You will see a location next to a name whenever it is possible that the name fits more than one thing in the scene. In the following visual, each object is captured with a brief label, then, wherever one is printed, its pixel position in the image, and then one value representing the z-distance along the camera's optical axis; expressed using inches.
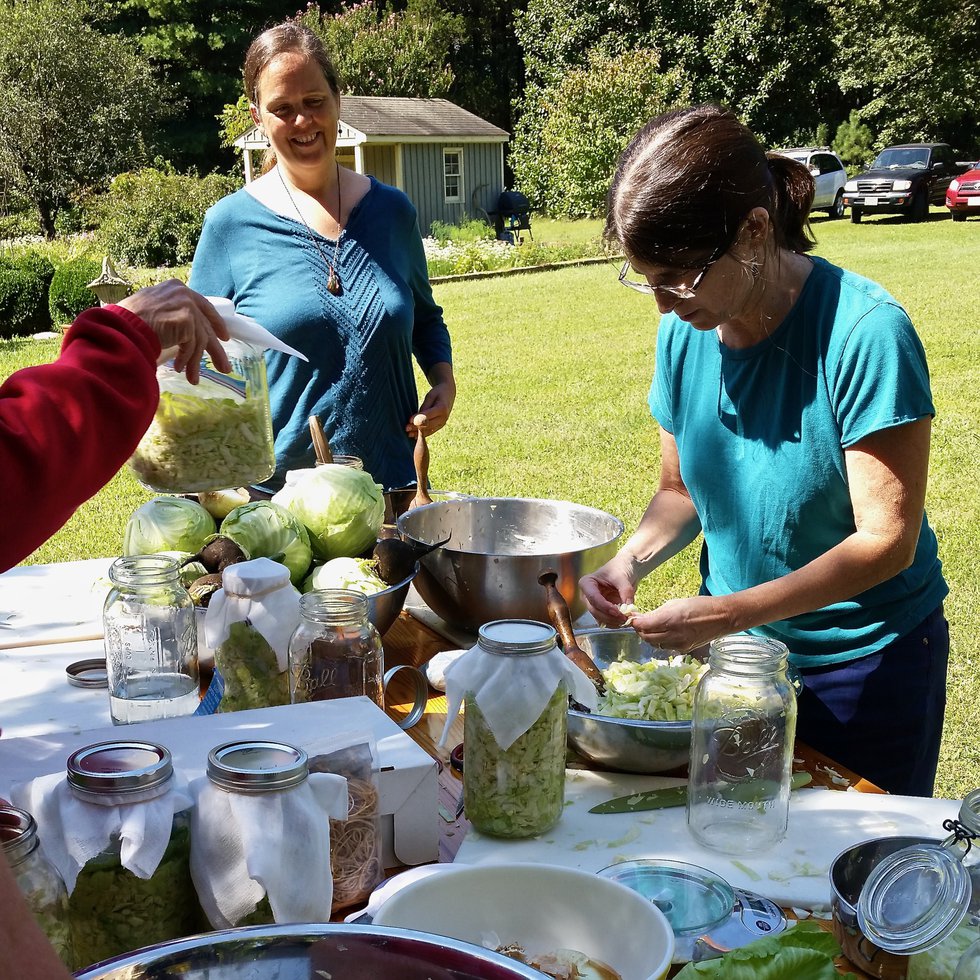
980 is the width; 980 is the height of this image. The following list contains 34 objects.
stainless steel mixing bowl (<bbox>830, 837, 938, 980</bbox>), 50.7
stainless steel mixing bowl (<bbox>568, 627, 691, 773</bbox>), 68.9
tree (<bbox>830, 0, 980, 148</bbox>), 1136.8
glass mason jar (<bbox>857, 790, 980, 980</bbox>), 45.5
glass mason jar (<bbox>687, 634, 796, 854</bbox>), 63.1
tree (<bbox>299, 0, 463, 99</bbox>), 1298.0
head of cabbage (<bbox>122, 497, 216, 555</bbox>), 94.5
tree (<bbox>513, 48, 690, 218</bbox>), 908.6
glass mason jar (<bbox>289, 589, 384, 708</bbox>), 69.9
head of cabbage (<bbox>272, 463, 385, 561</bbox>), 95.3
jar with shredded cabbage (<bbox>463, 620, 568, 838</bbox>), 62.8
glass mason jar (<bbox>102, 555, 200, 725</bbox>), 75.4
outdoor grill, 995.9
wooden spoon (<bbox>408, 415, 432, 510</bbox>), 111.7
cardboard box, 58.2
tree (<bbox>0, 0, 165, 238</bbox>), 984.3
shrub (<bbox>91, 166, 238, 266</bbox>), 820.6
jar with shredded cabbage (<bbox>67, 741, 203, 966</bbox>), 45.7
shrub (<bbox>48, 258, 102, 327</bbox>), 567.2
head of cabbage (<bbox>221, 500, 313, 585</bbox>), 90.2
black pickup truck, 921.5
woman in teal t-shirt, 77.2
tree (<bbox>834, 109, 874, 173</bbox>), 1168.8
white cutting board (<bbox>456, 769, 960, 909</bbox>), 60.5
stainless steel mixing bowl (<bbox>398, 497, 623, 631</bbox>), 90.1
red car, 893.2
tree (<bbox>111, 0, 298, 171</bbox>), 1263.5
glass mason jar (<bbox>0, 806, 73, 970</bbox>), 41.4
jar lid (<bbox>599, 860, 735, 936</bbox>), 53.2
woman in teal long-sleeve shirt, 127.1
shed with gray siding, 964.6
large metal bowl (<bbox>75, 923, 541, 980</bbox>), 34.5
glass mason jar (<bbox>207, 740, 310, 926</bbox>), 45.7
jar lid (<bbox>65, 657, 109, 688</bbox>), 85.6
